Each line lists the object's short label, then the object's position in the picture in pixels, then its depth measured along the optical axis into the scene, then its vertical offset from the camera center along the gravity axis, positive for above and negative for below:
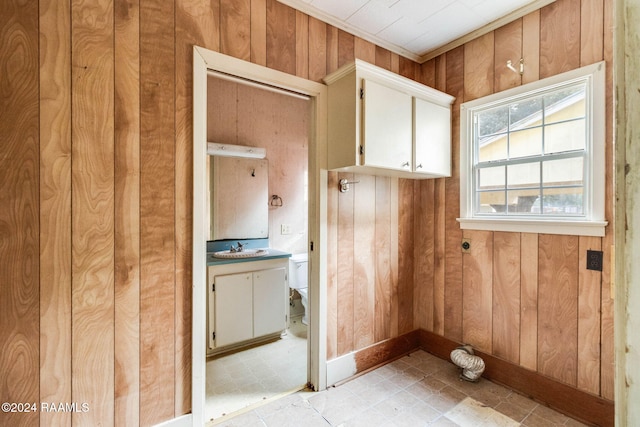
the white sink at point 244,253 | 2.69 -0.41
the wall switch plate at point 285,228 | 3.45 -0.21
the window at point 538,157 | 1.79 +0.37
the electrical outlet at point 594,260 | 1.75 -0.30
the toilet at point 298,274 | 3.29 -0.71
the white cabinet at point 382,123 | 1.89 +0.60
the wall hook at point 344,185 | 2.22 +0.19
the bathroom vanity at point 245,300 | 2.55 -0.81
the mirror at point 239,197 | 2.97 +0.14
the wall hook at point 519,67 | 2.07 +1.01
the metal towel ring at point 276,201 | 3.37 +0.11
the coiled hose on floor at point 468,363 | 2.16 -1.13
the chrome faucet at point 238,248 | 2.96 -0.38
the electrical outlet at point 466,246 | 2.39 -0.29
